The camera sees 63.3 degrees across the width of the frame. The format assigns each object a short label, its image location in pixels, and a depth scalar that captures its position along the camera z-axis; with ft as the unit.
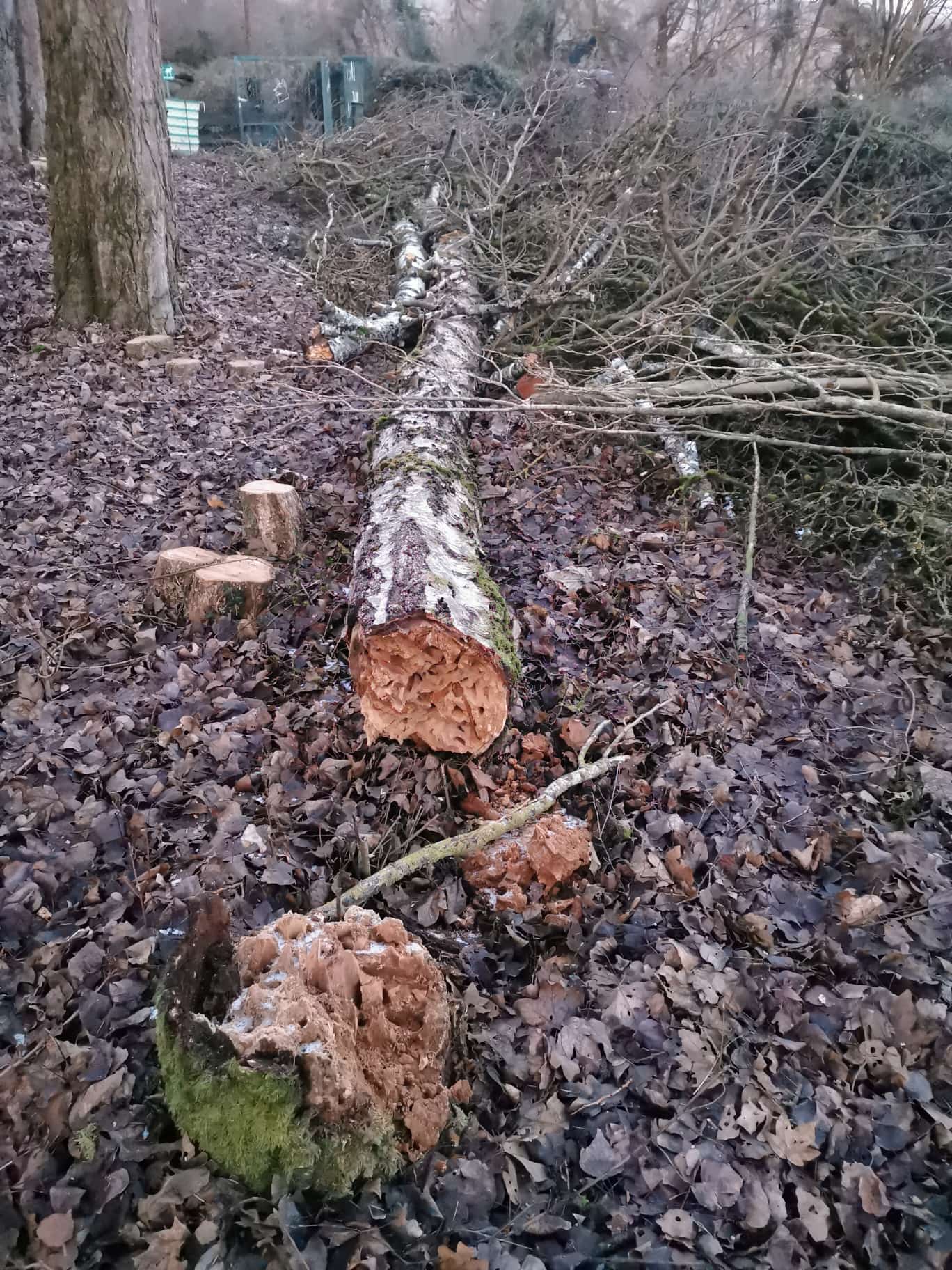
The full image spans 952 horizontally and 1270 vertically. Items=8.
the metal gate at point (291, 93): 51.21
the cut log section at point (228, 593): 12.34
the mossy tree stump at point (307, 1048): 5.72
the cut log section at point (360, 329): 23.67
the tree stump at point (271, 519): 13.93
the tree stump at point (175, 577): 12.54
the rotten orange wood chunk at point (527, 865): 9.04
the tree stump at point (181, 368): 21.31
